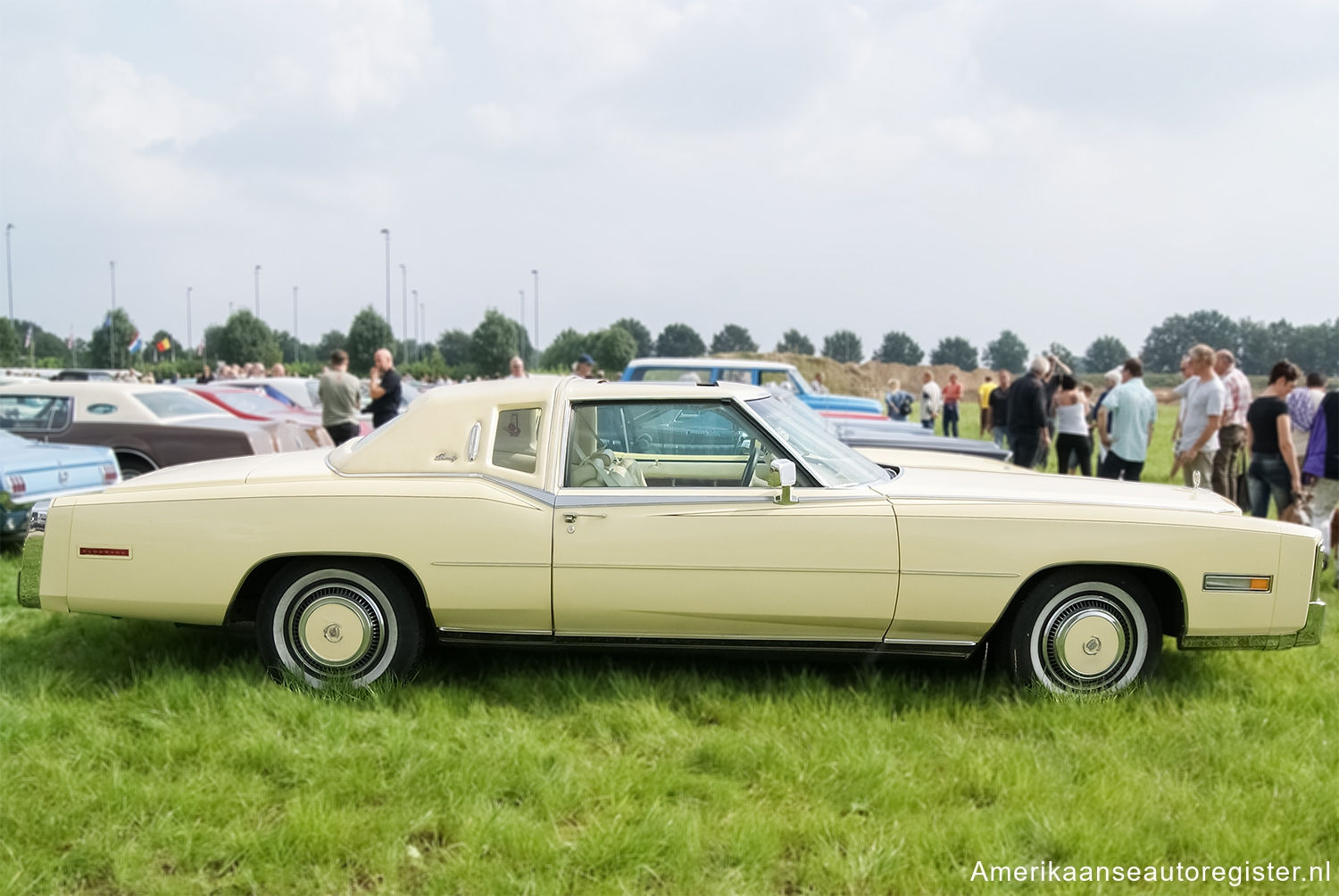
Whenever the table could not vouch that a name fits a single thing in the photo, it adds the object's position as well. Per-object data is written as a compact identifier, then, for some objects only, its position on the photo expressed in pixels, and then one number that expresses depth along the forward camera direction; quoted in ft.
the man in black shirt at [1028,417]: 34.60
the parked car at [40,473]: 22.16
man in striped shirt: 28.25
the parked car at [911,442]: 29.44
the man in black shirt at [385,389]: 34.01
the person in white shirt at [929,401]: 68.85
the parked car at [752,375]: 41.91
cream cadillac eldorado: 13.00
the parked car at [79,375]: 95.86
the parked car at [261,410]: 33.45
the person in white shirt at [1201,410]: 25.68
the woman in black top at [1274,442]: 22.71
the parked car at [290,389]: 51.93
